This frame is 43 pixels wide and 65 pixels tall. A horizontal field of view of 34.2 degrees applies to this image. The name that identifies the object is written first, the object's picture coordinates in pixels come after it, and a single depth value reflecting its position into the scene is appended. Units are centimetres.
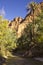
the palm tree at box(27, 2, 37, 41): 3118
